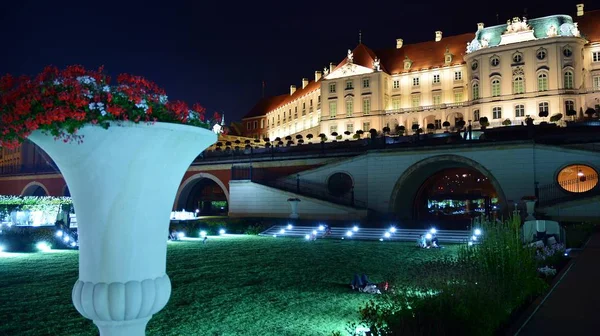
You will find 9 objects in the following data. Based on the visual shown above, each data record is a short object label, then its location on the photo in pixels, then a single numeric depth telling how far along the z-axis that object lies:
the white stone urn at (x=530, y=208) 24.37
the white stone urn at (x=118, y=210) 4.50
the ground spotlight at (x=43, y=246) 20.23
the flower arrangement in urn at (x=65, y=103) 4.23
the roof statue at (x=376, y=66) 66.06
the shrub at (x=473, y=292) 5.88
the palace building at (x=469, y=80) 54.09
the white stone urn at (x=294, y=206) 32.56
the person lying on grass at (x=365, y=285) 10.45
